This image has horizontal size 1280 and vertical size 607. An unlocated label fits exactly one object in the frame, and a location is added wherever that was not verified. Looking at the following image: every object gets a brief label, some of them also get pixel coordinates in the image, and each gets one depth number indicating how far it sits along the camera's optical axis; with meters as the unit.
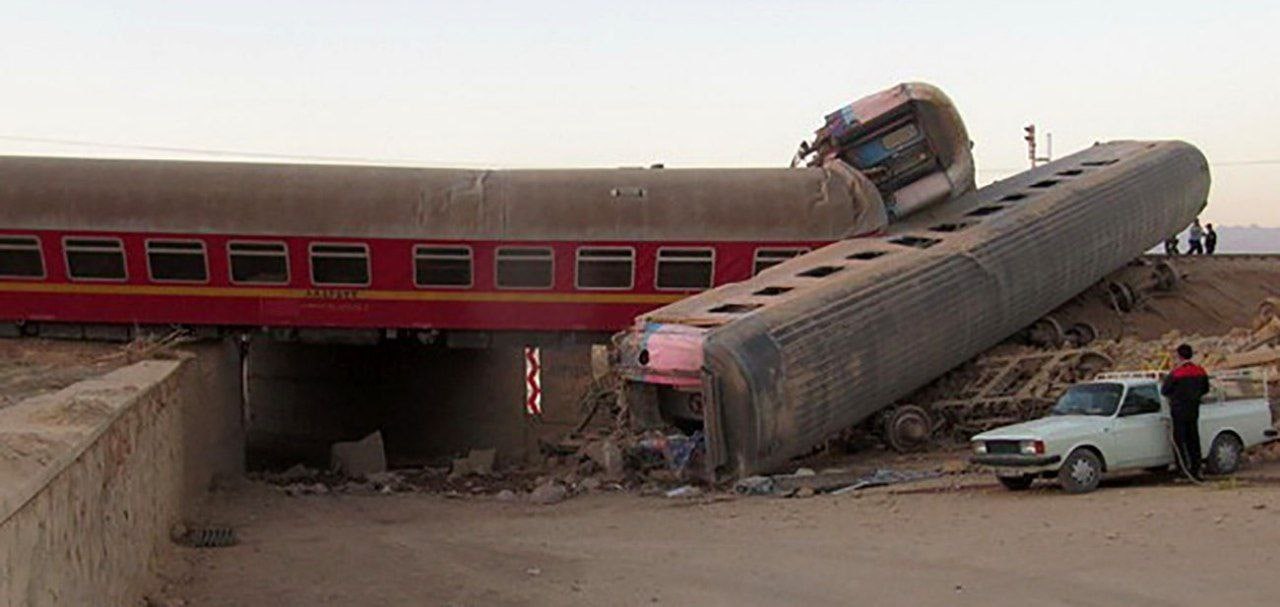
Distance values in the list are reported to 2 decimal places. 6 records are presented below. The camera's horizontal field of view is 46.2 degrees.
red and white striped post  27.29
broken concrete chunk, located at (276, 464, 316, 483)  21.20
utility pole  40.75
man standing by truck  14.05
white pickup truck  13.87
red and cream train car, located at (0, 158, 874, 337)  21.88
